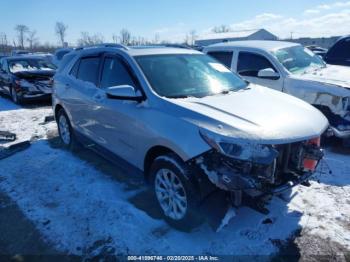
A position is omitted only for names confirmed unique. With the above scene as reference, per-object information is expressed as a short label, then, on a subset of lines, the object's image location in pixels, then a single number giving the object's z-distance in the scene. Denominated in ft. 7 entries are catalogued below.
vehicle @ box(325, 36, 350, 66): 26.18
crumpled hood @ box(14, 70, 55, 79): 34.86
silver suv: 8.89
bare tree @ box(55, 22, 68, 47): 245.08
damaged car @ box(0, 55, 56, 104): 34.01
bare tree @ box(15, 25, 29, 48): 238.91
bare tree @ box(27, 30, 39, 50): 235.87
